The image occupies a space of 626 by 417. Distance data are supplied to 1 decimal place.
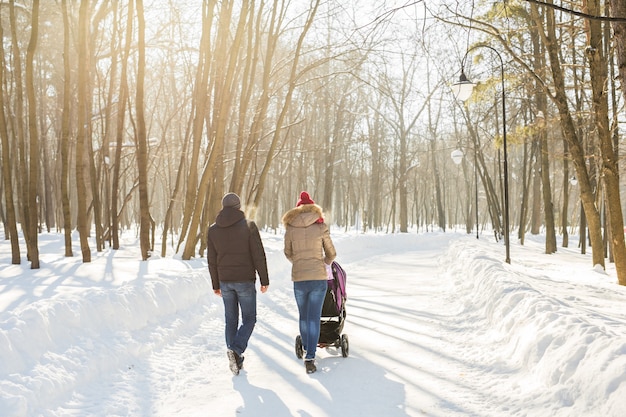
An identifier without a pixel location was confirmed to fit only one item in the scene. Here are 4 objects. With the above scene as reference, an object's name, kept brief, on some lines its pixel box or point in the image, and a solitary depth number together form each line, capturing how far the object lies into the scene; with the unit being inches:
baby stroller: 257.8
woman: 240.8
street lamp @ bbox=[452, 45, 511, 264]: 517.3
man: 237.6
